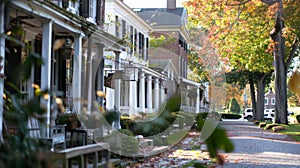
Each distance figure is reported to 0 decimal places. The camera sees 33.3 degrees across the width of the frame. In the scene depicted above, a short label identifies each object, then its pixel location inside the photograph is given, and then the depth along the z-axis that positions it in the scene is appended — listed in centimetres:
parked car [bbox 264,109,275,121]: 5350
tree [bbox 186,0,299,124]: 2508
